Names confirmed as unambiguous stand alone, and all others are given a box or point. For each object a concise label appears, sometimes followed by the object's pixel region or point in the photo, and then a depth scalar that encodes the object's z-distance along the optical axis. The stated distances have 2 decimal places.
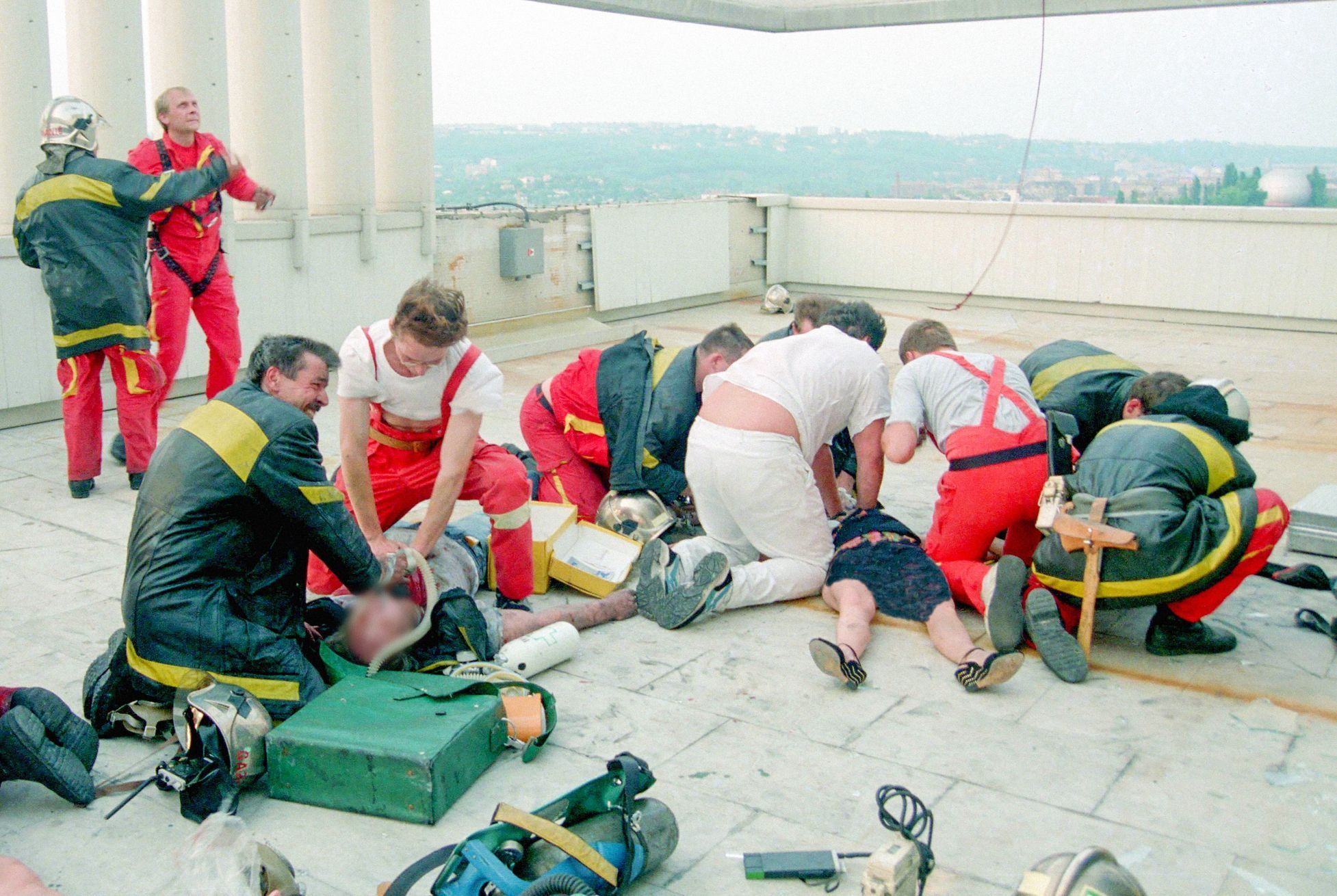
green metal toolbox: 2.91
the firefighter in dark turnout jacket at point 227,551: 3.12
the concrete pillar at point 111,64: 7.08
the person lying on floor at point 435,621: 3.55
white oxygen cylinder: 3.77
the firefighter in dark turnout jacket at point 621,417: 4.86
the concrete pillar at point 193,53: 7.52
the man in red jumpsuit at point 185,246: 6.14
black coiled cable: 2.54
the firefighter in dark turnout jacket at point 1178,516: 3.73
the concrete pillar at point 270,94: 8.18
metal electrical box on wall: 10.32
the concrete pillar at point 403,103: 9.34
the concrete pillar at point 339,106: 8.76
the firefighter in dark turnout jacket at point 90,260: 5.61
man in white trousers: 4.25
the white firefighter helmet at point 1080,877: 1.81
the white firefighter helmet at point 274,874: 2.53
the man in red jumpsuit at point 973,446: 4.21
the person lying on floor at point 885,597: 3.68
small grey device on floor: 2.69
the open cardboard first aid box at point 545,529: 4.57
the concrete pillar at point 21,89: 6.66
